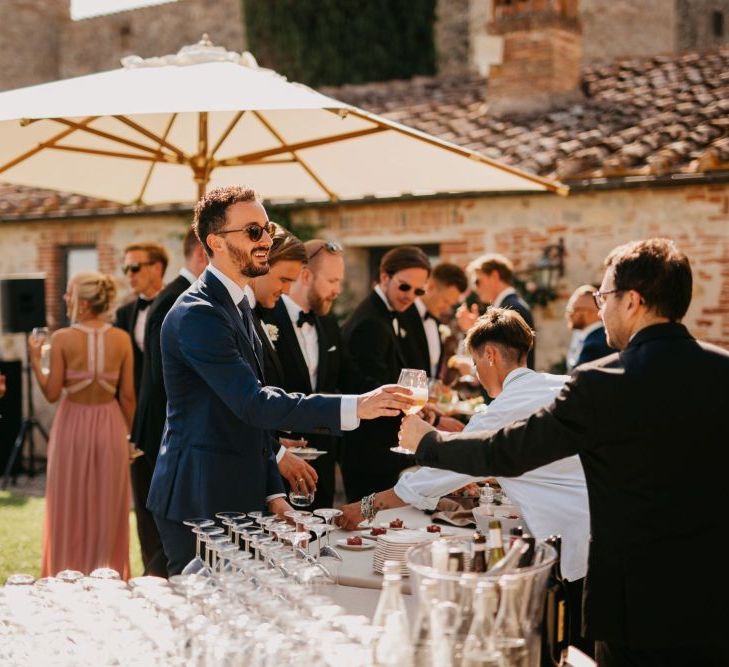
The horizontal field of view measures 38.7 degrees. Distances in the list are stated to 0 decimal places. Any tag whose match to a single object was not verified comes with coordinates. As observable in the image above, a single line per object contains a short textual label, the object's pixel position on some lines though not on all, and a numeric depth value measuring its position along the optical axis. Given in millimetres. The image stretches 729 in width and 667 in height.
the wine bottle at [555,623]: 2326
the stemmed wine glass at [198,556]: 2736
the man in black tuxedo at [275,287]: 4625
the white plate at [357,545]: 3477
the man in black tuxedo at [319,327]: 5145
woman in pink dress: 6242
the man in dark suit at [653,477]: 2457
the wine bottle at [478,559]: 2305
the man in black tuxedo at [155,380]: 4977
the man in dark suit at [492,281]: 7270
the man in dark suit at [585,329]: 6879
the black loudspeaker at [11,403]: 11648
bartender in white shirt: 3363
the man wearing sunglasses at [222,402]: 3184
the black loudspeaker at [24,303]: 10359
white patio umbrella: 4504
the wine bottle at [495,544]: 2383
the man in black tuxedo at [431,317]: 6348
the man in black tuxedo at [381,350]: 5496
